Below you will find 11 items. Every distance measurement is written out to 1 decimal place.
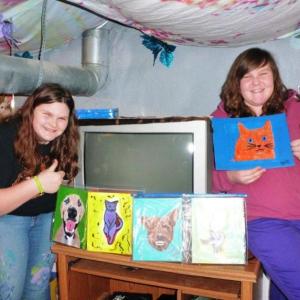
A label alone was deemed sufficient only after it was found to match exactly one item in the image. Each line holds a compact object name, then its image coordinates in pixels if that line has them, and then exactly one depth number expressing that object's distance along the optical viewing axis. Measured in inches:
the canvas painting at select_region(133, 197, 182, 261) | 53.4
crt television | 58.9
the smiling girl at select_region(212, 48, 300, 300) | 51.1
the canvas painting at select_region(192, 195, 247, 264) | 51.3
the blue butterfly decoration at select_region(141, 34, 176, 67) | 82.3
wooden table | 51.8
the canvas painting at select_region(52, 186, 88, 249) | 58.2
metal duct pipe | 64.9
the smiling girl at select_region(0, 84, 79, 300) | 53.3
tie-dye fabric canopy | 50.5
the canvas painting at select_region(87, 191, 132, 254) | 56.7
